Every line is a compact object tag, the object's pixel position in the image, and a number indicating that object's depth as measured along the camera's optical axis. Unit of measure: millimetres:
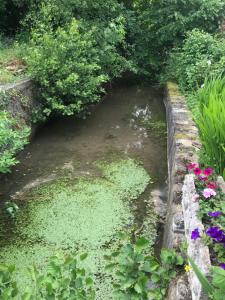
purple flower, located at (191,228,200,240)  1413
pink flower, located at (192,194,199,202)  1693
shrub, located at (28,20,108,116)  4114
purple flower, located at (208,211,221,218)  1474
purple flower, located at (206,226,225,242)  1367
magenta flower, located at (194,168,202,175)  1946
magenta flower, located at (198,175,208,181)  1890
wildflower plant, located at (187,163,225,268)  1367
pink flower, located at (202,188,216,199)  1642
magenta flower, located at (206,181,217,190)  1709
